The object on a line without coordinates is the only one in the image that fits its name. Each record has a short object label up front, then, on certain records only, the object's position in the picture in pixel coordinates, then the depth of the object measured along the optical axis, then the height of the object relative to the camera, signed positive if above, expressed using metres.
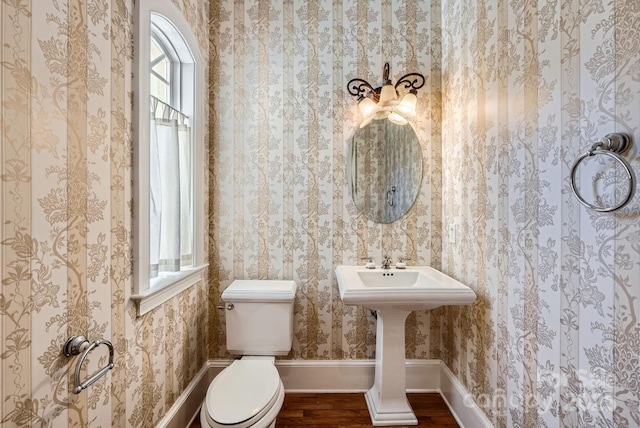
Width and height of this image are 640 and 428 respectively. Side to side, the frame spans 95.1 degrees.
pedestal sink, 1.45 -0.46
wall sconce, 1.89 +0.75
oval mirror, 2.03 +0.30
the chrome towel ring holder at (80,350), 0.85 -0.41
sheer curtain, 1.44 +0.13
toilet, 1.44 -0.71
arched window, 1.22 +0.29
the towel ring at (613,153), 0.73 +0.16
